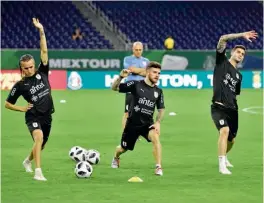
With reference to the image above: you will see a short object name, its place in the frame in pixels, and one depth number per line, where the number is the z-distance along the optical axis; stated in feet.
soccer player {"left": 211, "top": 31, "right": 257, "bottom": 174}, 46.34
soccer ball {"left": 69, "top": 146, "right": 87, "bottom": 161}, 49.52
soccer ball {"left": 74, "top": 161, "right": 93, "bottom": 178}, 43.62
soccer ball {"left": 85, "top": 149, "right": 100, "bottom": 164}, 48.98
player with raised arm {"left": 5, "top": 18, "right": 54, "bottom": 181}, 42.88
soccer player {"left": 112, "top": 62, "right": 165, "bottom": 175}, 45.09
